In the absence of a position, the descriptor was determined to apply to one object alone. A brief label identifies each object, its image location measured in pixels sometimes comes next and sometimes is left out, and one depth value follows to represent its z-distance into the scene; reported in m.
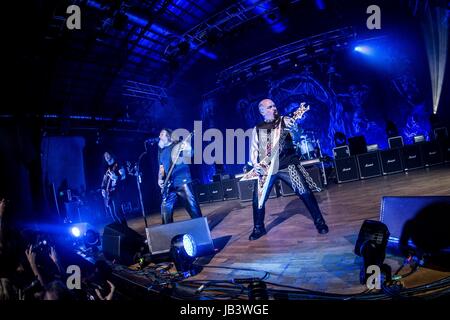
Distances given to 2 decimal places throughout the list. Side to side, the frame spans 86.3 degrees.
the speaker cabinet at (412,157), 7.27
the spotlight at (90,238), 4.67
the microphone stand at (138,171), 4.72
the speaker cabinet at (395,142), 7.45
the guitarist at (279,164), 3.06
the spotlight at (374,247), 1.55
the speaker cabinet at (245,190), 7.66
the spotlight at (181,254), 2.48
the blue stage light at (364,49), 9.21
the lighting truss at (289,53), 9.18
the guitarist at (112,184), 5.62
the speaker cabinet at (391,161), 7.37
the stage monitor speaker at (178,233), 3.00
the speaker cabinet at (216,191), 9.59
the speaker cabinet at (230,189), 9.30
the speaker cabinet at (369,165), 7.51
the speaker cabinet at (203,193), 9.85
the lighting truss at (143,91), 10.21
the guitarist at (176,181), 3.61
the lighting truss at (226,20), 8.05
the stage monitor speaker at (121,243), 3.29
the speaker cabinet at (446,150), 7.03
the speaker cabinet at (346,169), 7.66
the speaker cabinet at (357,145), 7.64
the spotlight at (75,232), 4.85
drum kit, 8.55
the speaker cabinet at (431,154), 7.14
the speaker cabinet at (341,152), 7.76
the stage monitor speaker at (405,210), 1.69
